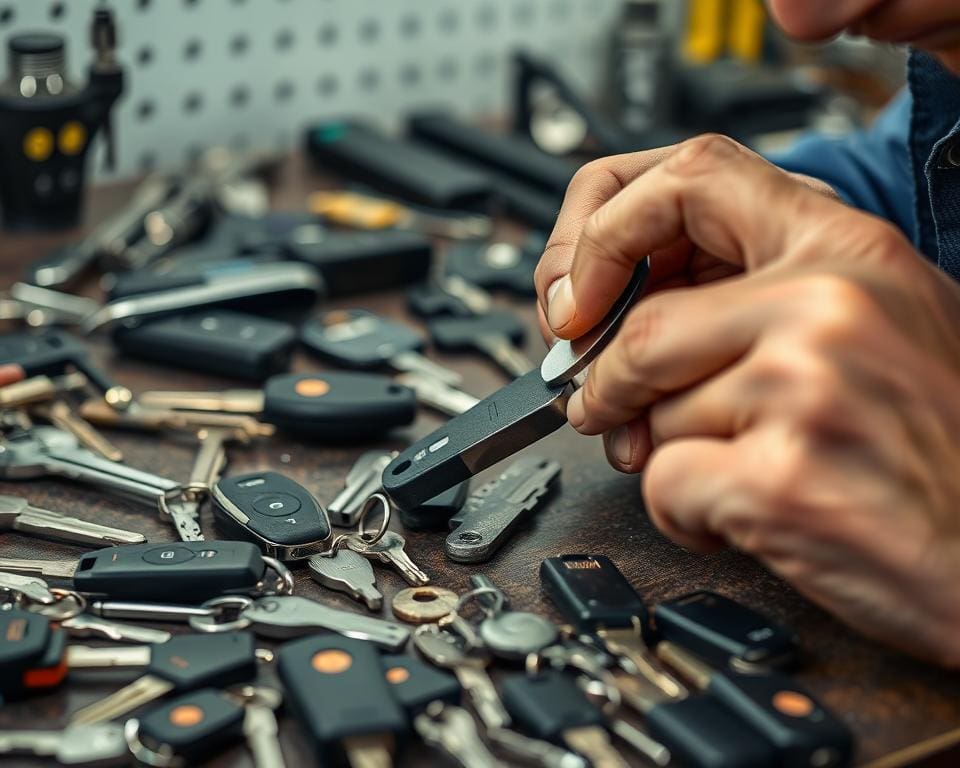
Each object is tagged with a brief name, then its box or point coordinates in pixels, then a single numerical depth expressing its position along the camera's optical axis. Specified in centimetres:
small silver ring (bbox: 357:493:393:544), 74
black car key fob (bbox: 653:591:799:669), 62
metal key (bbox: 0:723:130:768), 55
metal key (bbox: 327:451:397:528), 78
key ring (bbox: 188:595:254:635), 66
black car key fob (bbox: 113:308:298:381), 96
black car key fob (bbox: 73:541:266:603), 67
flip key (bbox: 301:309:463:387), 99
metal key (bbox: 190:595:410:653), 65
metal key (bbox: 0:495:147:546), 74
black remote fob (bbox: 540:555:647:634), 65
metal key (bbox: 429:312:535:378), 102
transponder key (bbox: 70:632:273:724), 59
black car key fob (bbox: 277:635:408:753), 56
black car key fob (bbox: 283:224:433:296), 112
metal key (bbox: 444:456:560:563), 74
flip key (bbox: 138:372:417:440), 86
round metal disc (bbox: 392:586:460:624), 67
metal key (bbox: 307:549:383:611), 69
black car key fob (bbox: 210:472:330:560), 72
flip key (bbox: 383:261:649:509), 75
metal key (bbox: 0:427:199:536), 80
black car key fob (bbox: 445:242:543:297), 116
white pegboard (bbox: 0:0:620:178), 134
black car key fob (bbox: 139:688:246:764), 56
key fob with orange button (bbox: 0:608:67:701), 60
